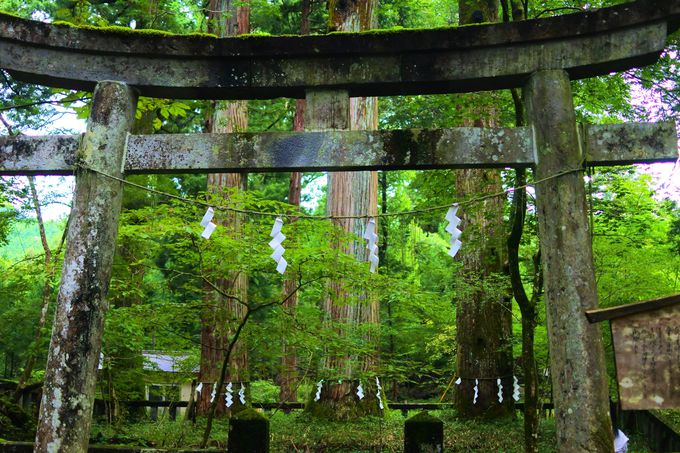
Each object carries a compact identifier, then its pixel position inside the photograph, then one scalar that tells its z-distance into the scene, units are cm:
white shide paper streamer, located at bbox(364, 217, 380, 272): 605
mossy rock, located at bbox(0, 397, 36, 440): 805
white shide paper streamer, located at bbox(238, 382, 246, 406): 1159
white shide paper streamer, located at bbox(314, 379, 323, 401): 1146
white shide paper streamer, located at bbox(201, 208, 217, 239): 563
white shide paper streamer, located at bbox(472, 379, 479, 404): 1102
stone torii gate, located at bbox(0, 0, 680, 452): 493
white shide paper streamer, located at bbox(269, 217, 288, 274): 580
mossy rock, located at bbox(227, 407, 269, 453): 605
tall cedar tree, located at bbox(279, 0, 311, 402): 1385
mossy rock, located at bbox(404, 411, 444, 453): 596
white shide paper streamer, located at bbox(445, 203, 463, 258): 551
